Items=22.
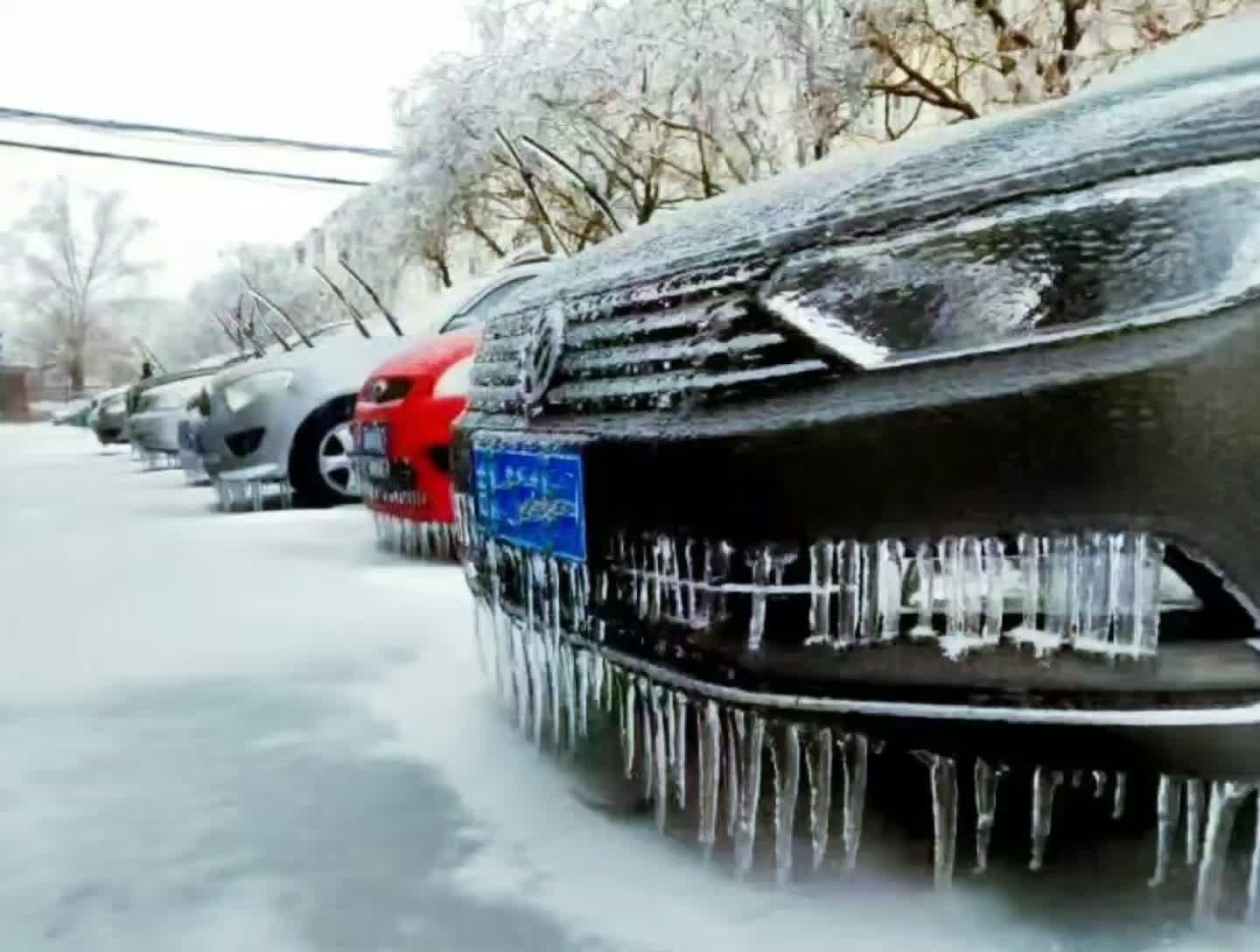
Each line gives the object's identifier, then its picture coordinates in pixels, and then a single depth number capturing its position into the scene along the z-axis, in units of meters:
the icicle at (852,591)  1.30
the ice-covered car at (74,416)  30.92
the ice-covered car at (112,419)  15.68
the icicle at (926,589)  1.27
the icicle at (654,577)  1.50
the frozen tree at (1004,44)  8.62
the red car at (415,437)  4.13
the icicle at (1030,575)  1.23
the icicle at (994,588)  1.24
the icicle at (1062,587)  1.22
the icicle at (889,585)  1.29
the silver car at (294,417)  5.83
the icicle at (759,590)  1.35
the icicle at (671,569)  1.46
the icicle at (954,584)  1.26
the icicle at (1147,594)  1.19
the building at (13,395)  41.34
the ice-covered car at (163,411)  10.43
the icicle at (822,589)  1.32
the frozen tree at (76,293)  41.44
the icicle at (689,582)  1.44
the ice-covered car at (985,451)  1.18
